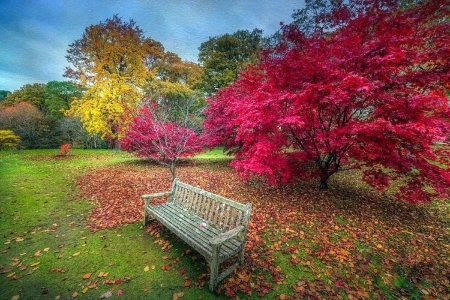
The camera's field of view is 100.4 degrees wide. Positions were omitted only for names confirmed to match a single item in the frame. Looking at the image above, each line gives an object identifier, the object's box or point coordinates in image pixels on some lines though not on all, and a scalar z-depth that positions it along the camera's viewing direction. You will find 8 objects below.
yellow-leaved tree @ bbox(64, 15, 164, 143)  12.97
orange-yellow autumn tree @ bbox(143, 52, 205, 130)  18.84
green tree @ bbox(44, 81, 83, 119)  23.65
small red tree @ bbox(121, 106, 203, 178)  9.08
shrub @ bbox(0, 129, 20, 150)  14.15
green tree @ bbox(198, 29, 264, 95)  22.08
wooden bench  2.66
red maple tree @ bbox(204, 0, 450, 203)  3.71
